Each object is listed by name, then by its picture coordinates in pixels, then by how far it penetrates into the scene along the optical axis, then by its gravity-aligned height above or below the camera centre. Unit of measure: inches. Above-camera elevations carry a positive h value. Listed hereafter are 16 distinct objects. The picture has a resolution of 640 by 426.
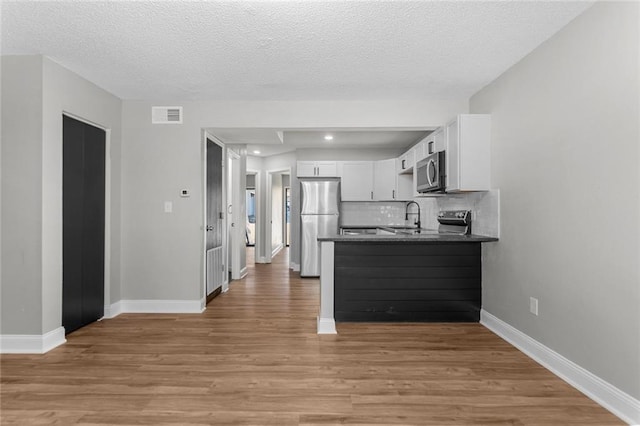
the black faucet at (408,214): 232.8 -3.3
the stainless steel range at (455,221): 150.6 -5.5
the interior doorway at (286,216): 420.3 -8.4
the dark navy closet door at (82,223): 124.6 -5.6
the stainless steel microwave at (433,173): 149.8 +16.9
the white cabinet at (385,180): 235.6 +20.6
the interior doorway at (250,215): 446.3 -8.6
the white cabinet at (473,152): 134.7 +23.0
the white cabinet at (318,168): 245.0 +29.9
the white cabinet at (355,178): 243.8 +22.6
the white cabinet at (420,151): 174.1 +31.5
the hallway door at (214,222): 173.9 -7.1
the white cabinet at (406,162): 196.7 +29.6
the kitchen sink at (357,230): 232.7 -14.2
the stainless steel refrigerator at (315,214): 242.2 -3.3
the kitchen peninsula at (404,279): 136.9 -28.1
